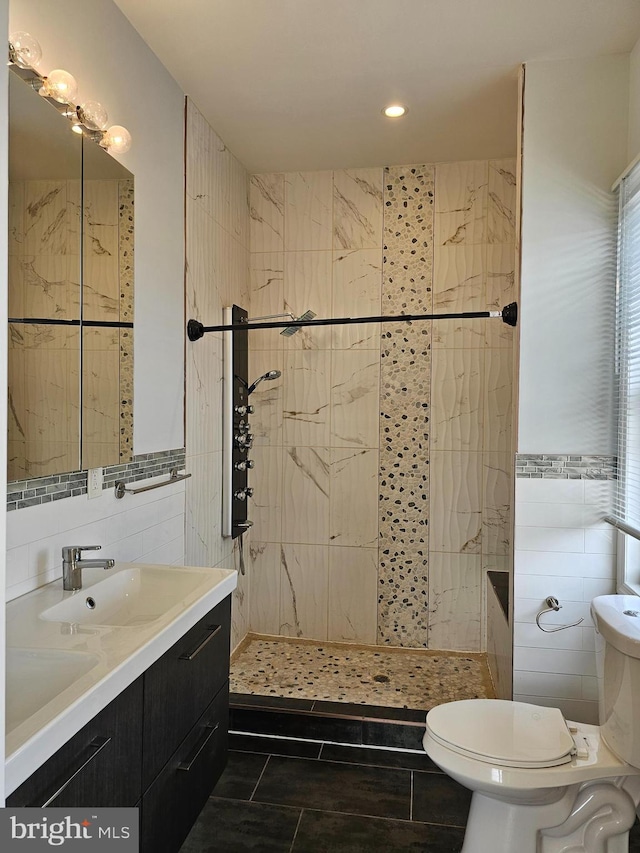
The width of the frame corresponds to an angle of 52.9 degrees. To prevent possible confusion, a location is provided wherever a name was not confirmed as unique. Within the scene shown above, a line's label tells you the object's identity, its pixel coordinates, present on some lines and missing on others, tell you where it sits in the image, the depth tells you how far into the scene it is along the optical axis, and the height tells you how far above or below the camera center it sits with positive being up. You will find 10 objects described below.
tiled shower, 3.42 +0.04
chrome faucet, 1.77 -0.44
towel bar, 2.13 -0.28
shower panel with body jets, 3.22 -0.10
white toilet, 1.73 -0.96
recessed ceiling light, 2.76 +1.30
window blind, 2.19 +0.20
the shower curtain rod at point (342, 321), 2.50 +0.37
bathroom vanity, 1.15 -0.60
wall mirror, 1.62 +0.31
